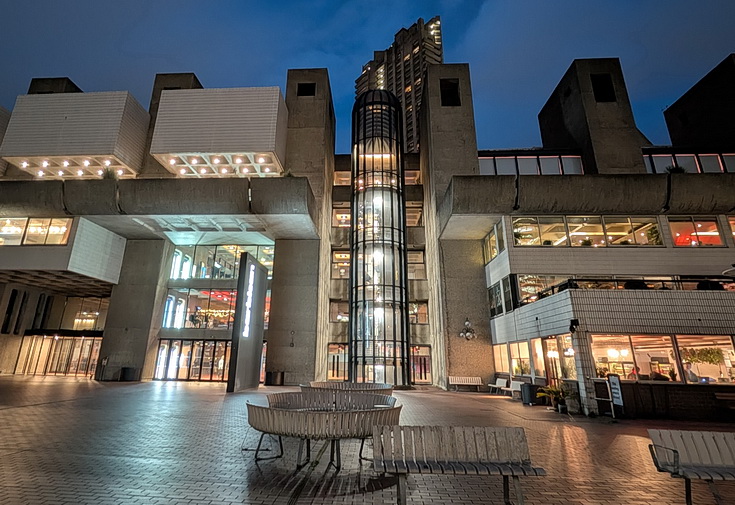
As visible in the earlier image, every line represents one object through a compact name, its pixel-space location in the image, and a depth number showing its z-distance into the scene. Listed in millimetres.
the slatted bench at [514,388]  16359
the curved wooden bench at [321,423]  5258
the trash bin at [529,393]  14352
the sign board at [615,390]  11000
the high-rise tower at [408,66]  88625
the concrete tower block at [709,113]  24014
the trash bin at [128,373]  22547
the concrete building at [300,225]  18578
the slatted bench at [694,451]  4223
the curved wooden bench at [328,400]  7253
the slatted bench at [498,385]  18812
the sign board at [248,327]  17547
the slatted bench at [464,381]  20312
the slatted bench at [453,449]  4168
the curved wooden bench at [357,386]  9444
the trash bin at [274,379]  21952
